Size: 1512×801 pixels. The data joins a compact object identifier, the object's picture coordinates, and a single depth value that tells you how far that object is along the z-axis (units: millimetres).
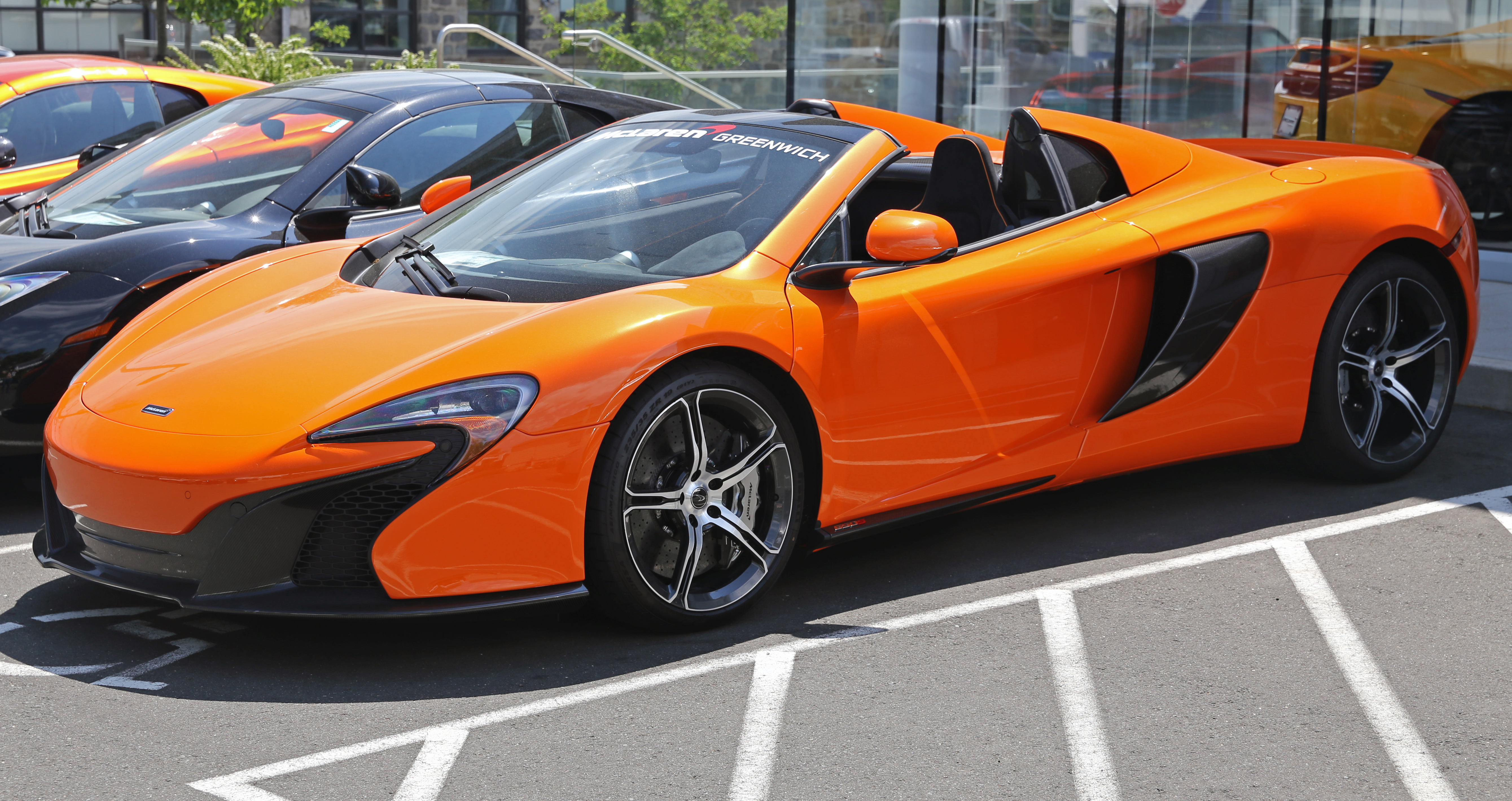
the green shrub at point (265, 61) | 15305
